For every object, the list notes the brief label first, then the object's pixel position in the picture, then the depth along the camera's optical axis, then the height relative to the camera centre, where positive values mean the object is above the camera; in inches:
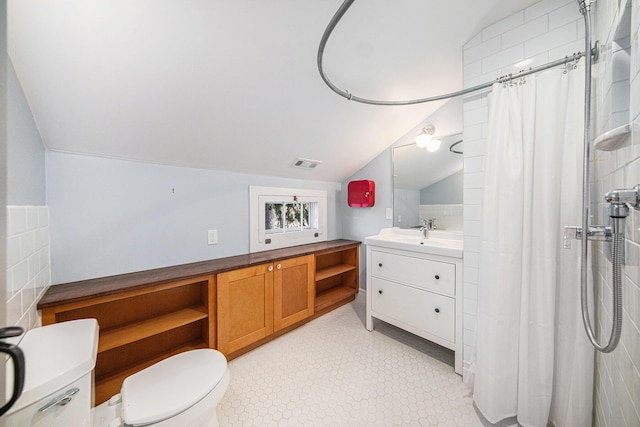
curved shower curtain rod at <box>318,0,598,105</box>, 40.4 +30.2
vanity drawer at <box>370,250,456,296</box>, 64.8 -19.5
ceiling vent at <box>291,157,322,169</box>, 89.7 +19.1
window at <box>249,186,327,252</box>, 88.8 -2.9
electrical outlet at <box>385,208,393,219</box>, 102.7 -1.5
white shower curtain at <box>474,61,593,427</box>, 43.7 -11.0
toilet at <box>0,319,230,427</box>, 24.4 -26.2
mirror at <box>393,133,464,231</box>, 82.6 +9.7
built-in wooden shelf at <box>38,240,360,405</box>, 50.8 -27.2
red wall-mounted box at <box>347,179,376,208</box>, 104.2 +7.7
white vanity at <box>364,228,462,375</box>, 63.7 -24.1
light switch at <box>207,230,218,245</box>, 76.7 -8.9
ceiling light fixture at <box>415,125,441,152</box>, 86.9 +26.9
